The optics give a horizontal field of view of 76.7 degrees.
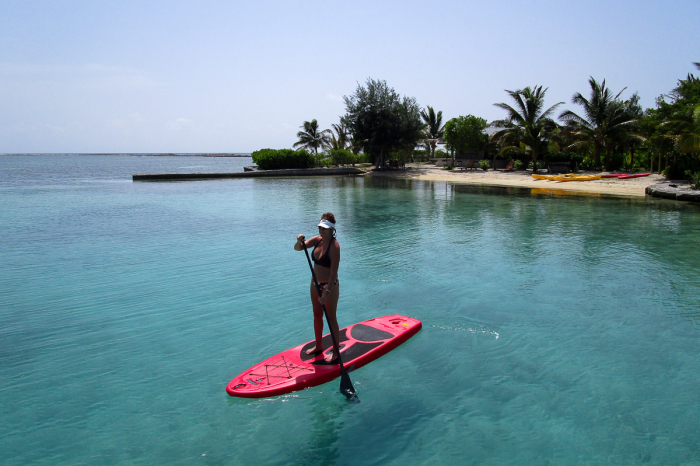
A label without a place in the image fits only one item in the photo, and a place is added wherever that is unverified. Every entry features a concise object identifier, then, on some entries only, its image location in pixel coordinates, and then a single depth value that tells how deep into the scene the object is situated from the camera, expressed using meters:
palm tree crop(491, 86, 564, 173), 40.09
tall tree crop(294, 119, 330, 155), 62.59
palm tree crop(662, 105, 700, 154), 22.88
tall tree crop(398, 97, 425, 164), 47.09
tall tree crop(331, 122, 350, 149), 61.47
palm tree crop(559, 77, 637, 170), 35.44
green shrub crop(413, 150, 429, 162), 61.12
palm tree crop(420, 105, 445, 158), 64.19
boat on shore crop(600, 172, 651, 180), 33.08
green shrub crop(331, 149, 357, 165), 52.62
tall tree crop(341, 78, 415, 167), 46.66
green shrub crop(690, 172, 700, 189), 25.73
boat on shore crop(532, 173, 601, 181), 34.00
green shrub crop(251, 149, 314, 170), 49.84
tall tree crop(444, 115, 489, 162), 46.47
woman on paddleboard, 5.32
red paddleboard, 5.42
